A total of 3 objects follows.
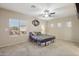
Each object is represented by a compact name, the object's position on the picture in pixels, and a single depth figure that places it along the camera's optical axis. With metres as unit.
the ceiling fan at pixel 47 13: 2.17
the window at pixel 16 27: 2.33
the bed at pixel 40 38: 2.34
